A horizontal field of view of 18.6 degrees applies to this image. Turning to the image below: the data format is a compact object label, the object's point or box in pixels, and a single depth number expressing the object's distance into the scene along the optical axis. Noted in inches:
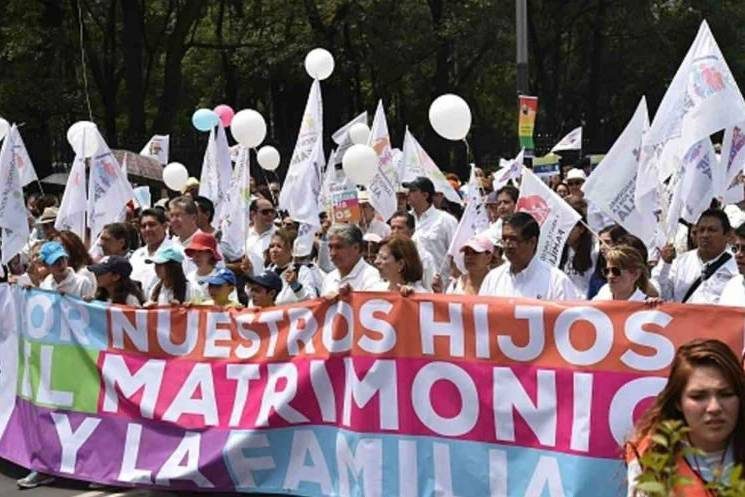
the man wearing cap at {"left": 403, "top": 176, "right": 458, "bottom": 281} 707.0
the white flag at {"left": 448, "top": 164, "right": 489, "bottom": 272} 629.6
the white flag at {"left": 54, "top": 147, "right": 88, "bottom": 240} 736.7
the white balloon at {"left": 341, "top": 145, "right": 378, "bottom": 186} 769.3
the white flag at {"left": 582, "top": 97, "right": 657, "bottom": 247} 563.1
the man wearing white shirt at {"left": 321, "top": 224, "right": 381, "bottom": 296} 534.1
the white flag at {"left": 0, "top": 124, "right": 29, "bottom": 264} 643.5
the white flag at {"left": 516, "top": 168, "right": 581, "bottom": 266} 528.6
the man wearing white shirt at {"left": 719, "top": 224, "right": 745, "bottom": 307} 450.0
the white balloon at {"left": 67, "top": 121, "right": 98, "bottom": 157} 776.0
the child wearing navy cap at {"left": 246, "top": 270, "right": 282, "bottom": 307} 557.9
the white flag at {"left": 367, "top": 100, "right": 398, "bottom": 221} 776.0
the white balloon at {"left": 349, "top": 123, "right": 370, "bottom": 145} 1043.3
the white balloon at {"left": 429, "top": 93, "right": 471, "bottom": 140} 814.7
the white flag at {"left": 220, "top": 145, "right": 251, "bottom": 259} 710.7
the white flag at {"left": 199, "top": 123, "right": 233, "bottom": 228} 871.6
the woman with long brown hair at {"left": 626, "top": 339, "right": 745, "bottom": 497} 237.2
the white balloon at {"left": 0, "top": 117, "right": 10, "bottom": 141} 955.9
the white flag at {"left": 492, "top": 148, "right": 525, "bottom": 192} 893.6
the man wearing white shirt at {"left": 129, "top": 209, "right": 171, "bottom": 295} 653.8
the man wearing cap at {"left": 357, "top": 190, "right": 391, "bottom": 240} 753.0
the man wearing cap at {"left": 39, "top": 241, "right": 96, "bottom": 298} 589.4
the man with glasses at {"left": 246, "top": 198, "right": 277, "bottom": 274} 735.5
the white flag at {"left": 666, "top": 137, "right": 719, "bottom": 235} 564.3
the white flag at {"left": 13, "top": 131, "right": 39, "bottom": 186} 745.1
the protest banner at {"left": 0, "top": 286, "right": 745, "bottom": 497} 415.8
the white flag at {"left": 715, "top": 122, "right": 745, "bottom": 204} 570.7
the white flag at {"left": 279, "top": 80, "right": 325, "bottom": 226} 729.4
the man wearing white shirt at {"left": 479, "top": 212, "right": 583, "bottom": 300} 480.8
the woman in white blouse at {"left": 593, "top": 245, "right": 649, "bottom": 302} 460.0
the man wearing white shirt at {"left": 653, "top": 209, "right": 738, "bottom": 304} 501.4
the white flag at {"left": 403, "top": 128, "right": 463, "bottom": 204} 857.6
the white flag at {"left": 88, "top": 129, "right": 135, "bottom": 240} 742.1
